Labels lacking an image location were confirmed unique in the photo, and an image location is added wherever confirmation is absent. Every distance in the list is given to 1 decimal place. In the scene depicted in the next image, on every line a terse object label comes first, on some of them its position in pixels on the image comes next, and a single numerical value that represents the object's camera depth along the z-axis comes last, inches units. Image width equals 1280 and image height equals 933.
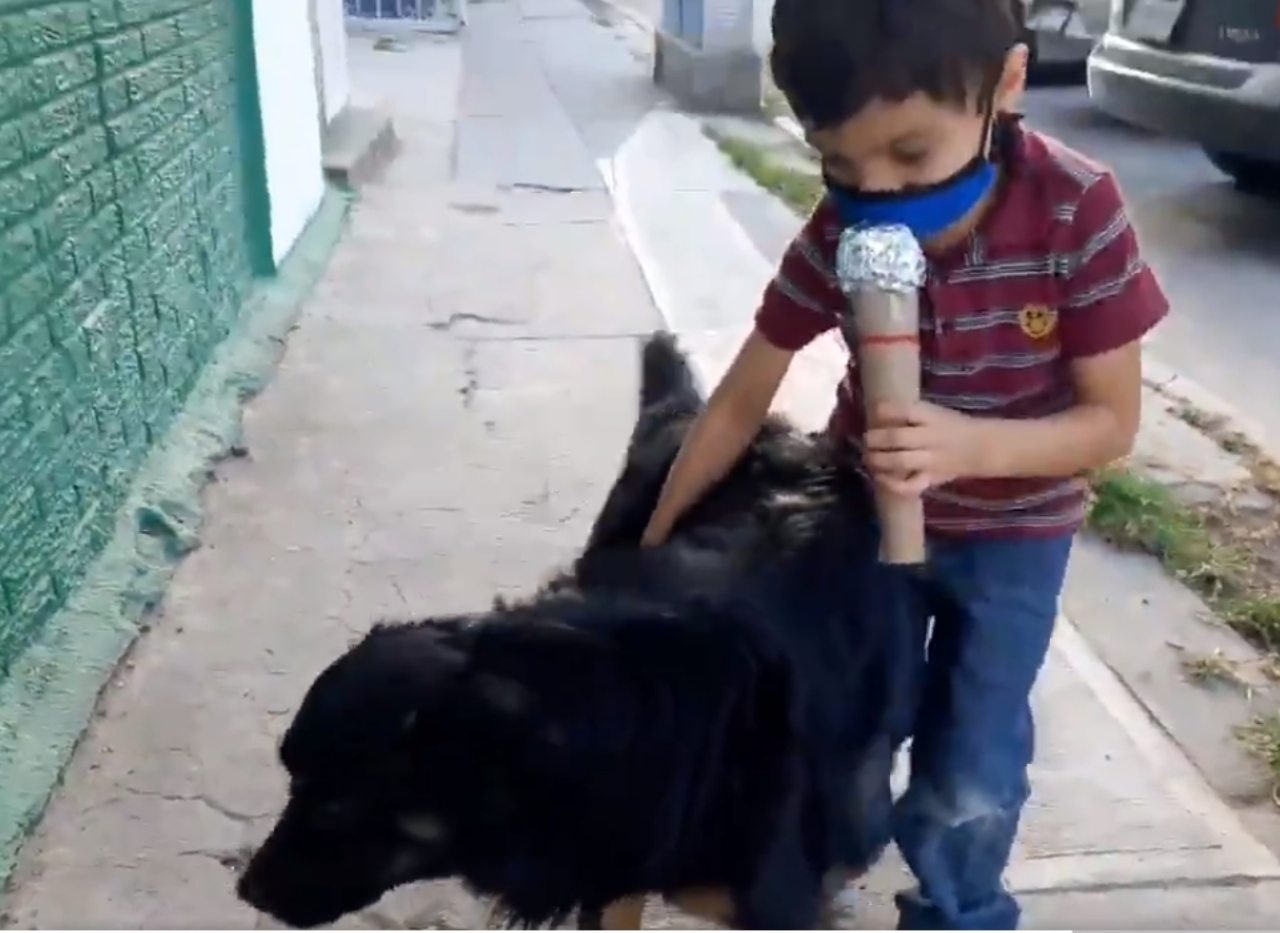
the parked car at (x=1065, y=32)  380.8
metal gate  530.3
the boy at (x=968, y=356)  55.2
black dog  57.2
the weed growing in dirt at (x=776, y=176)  268.8
